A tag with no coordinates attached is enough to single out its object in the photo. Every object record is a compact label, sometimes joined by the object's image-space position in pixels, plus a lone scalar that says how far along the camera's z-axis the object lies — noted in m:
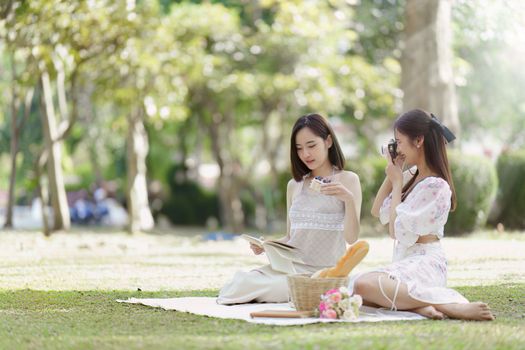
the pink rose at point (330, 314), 5.91
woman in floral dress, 6.24
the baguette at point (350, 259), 6.10
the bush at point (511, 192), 18.22
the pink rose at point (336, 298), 5.94
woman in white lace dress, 6.95
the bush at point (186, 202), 27.45
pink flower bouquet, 5.91
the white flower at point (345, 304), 5.91
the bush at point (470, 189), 16.39
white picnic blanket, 5.95
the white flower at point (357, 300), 5.95
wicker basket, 6.18
